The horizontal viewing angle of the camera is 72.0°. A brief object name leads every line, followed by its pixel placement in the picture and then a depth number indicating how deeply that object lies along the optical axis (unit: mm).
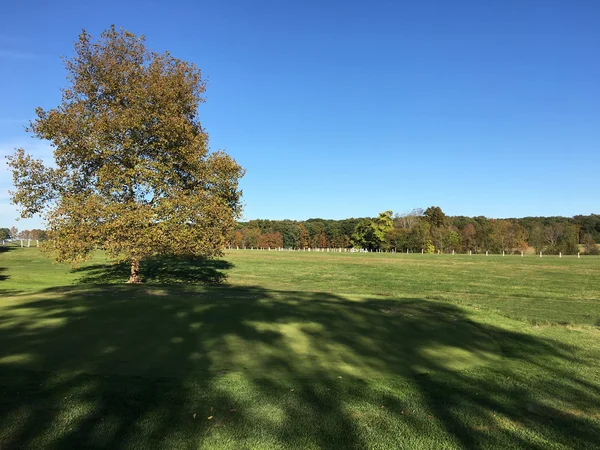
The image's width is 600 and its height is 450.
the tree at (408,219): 130500
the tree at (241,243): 136475
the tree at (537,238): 96750
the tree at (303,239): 151950
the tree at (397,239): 107906
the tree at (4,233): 128562
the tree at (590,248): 83056
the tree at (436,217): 123712
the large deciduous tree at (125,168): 20844
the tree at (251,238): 141750
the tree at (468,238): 105750
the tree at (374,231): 115000
